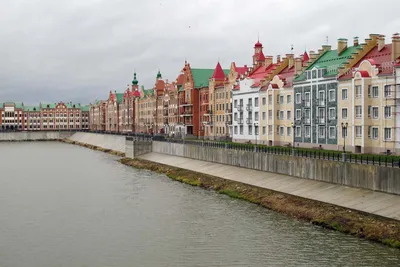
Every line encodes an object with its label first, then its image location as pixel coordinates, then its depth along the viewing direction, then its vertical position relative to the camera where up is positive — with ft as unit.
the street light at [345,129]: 181.27 -2.69
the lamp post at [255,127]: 253.28 -2.29
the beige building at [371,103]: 164.55 +6.09
